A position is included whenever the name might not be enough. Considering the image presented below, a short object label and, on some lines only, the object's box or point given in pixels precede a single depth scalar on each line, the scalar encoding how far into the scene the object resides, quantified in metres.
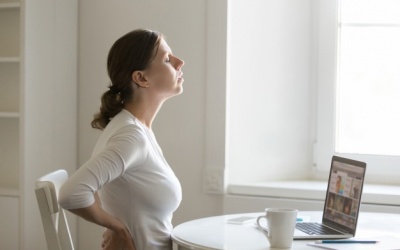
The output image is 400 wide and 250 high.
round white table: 2.63
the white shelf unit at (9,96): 4.27
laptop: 2.75
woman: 2.63
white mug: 2.57
